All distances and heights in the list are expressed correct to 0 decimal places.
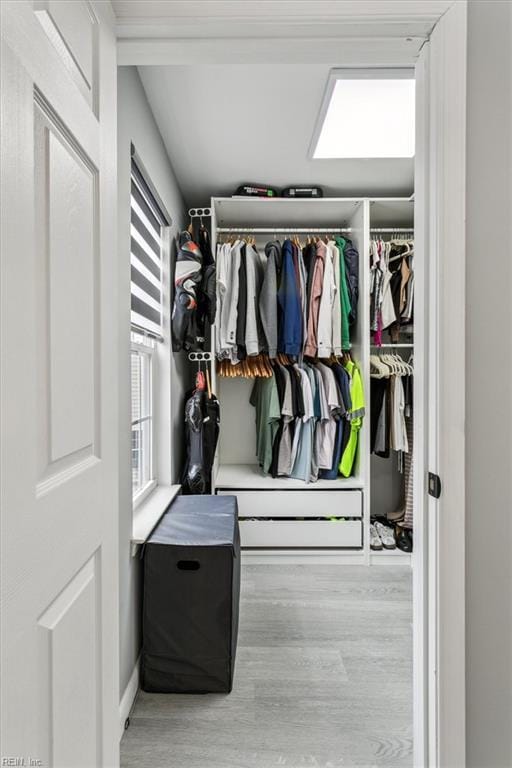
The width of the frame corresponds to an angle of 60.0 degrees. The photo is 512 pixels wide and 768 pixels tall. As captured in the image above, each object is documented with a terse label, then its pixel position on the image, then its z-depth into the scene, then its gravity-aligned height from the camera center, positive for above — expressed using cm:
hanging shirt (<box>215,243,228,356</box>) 290 +58
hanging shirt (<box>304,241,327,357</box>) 295 +52
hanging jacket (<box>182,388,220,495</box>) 259 -37
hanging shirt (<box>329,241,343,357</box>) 295 +47
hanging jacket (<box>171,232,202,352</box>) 250 +50
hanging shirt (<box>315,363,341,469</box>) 298 -35
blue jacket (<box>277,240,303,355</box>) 289 +47
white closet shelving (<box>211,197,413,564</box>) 292 -78
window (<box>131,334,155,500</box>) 219 -17
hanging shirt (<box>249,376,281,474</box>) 300 -26
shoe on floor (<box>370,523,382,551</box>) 294 -107
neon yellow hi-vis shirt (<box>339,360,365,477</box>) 294 -25
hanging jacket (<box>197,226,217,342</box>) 259 +52
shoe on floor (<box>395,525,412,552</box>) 295 -107
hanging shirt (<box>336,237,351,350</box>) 298 +52
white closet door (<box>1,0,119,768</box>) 57 -1
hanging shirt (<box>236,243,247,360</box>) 289 +48
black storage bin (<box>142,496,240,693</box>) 172 -92
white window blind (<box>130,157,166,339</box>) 194 +60
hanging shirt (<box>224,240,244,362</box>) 287 +54
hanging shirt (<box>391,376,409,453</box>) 303 -25
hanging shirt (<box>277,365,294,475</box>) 297 -36
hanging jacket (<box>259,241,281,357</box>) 288 +51
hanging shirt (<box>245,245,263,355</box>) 286 +49
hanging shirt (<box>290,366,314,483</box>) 296 -41
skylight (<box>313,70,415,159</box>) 182 +125
